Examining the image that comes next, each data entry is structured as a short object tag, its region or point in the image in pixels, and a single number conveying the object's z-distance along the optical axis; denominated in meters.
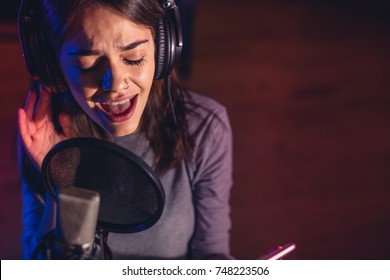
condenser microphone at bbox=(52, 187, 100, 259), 0.57
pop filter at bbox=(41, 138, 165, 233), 0.73
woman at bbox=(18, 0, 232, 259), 0.91
